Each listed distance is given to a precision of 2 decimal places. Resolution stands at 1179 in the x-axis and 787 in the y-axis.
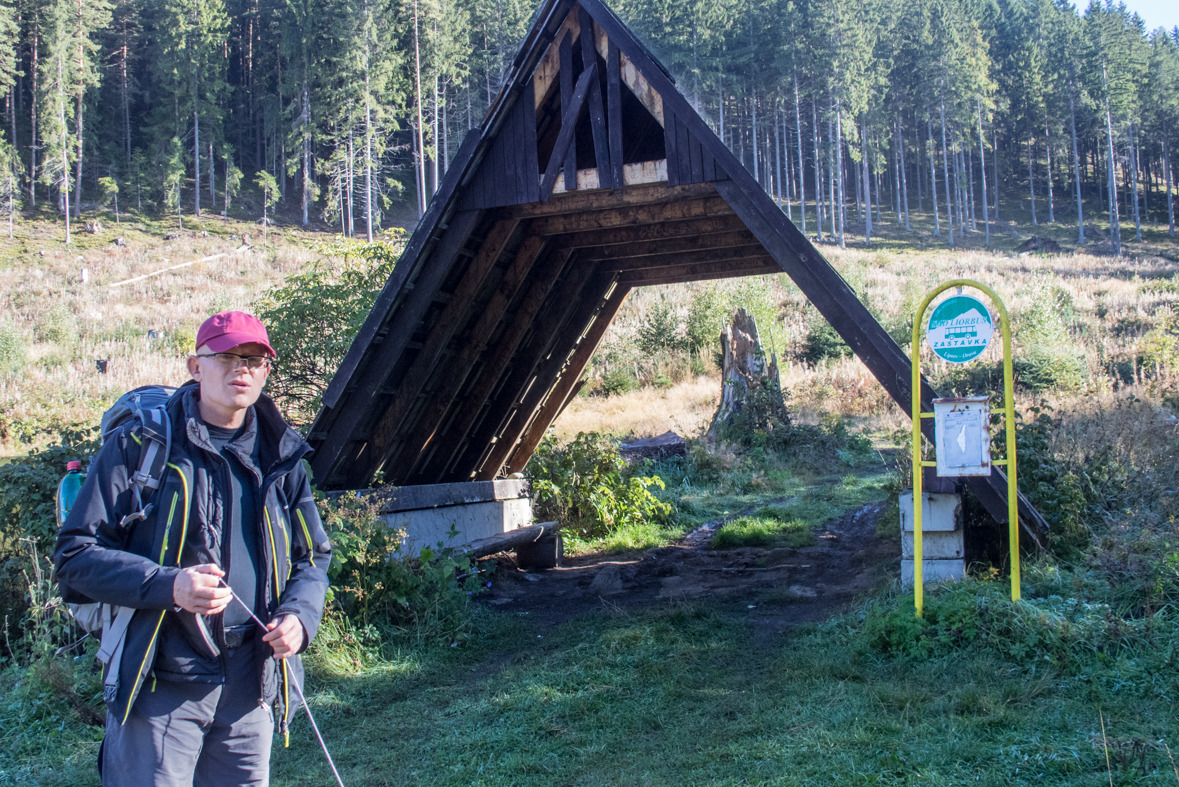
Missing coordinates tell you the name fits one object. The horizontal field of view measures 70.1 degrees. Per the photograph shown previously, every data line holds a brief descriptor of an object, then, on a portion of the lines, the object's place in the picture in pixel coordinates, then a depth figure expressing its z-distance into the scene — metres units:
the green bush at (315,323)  9.95
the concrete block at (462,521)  8.17
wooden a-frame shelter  6.30
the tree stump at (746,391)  16.58
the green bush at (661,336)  25.16
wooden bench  8.74
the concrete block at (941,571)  5.66
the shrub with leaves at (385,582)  6.14
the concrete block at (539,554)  9.07
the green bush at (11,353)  21.55
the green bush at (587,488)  10.55
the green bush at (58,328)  26.78
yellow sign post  4.95
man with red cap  2.33
